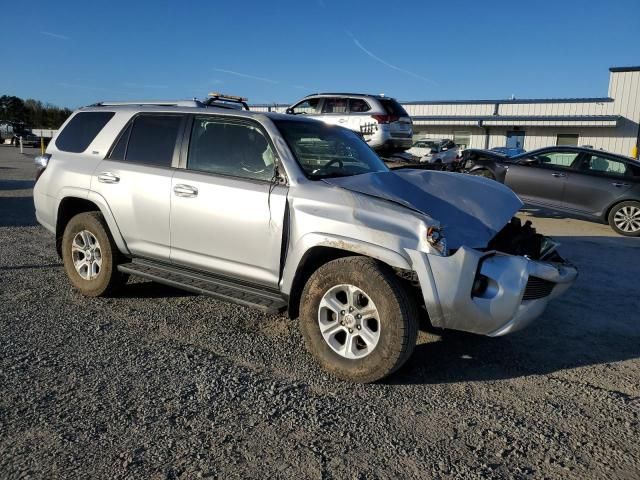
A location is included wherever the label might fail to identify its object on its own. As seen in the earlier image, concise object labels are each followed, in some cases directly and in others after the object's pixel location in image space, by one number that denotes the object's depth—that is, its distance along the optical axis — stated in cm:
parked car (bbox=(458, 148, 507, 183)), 1099
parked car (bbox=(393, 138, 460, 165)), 2009
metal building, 3166
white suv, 1201
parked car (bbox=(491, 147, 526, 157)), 2225
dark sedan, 997
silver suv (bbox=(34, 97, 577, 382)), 324
